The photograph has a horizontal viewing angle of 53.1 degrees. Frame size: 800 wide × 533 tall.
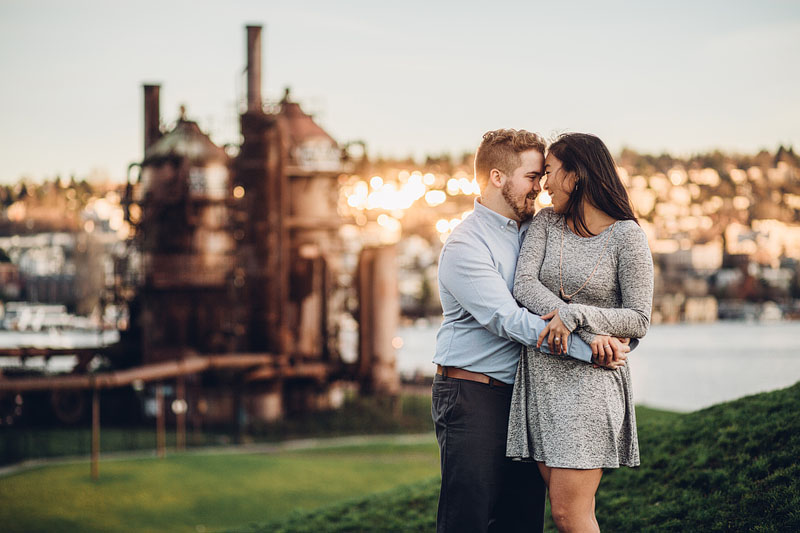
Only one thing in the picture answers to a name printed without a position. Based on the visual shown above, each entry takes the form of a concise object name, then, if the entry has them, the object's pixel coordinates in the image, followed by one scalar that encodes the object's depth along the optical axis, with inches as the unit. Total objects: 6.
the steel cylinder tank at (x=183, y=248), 1132.5
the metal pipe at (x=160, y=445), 677.0
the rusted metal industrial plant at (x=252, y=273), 1056.8
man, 157.3
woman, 148.4
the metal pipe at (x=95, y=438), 549.3
